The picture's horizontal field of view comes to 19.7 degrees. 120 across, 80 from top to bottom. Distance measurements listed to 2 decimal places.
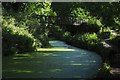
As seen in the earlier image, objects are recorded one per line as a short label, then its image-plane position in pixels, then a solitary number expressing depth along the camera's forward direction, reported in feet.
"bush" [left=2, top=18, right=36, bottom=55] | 70.03
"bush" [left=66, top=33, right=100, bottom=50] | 88.52
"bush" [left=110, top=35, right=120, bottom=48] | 63.32
